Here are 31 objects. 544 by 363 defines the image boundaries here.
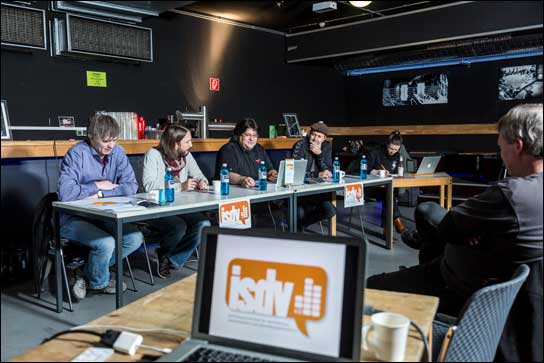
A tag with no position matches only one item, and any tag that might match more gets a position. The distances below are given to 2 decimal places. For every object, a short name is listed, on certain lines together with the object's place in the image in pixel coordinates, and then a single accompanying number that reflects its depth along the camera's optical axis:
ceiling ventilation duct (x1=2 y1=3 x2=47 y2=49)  4.38
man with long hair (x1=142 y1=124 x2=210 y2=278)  3.52
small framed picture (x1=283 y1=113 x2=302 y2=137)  6.99
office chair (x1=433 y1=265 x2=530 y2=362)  1.17
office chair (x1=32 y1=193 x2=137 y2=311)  2.96
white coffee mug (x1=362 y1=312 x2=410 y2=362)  0.97
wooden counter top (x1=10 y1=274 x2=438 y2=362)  1.01
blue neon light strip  6.40
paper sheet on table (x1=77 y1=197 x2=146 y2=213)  2.70
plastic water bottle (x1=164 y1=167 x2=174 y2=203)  2.97
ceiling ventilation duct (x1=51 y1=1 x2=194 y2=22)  4.79
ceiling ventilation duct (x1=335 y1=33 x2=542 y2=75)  5.89
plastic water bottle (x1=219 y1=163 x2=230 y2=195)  3.37
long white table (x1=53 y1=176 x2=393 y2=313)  2.63
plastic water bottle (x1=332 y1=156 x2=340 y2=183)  4.26
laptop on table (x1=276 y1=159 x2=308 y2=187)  3.75
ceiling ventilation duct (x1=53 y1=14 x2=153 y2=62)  4.83
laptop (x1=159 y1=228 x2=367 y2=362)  0.94
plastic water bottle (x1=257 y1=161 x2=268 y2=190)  3.60
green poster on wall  5.20
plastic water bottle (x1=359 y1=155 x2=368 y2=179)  4.54
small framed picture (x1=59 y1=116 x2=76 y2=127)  4.98
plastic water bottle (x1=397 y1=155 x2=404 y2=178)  4.90
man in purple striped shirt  2.96
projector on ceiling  5.71
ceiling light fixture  5.52
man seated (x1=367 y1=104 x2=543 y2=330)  1.54
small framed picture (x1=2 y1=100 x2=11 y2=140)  4.22
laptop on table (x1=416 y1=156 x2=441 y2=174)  4.97
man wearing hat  4.33
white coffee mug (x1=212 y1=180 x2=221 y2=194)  3.38
